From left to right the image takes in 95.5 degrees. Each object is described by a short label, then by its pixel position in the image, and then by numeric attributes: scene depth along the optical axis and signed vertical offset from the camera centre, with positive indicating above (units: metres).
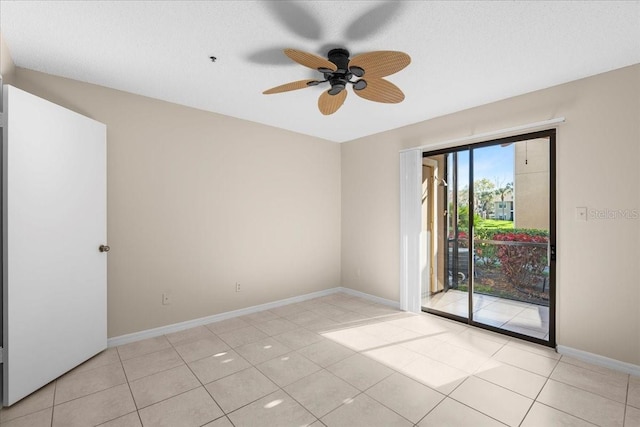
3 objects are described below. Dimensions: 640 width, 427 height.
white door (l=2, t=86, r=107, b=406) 2.04 -0.20
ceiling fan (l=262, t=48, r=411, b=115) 1.86 +1.01
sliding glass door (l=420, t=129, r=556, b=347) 3.16 -0.25
